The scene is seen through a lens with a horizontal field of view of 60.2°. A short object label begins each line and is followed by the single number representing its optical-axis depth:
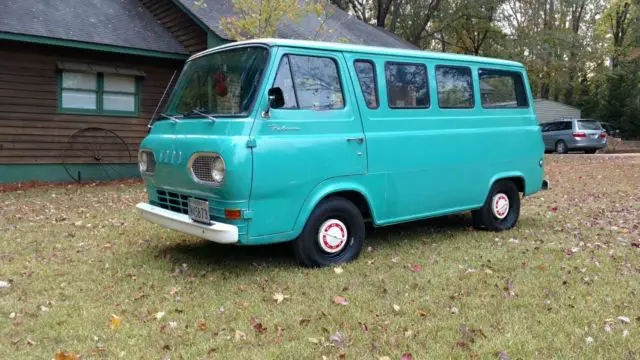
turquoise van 4.81
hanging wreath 5.22
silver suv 24.15
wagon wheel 12.70
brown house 11.87
